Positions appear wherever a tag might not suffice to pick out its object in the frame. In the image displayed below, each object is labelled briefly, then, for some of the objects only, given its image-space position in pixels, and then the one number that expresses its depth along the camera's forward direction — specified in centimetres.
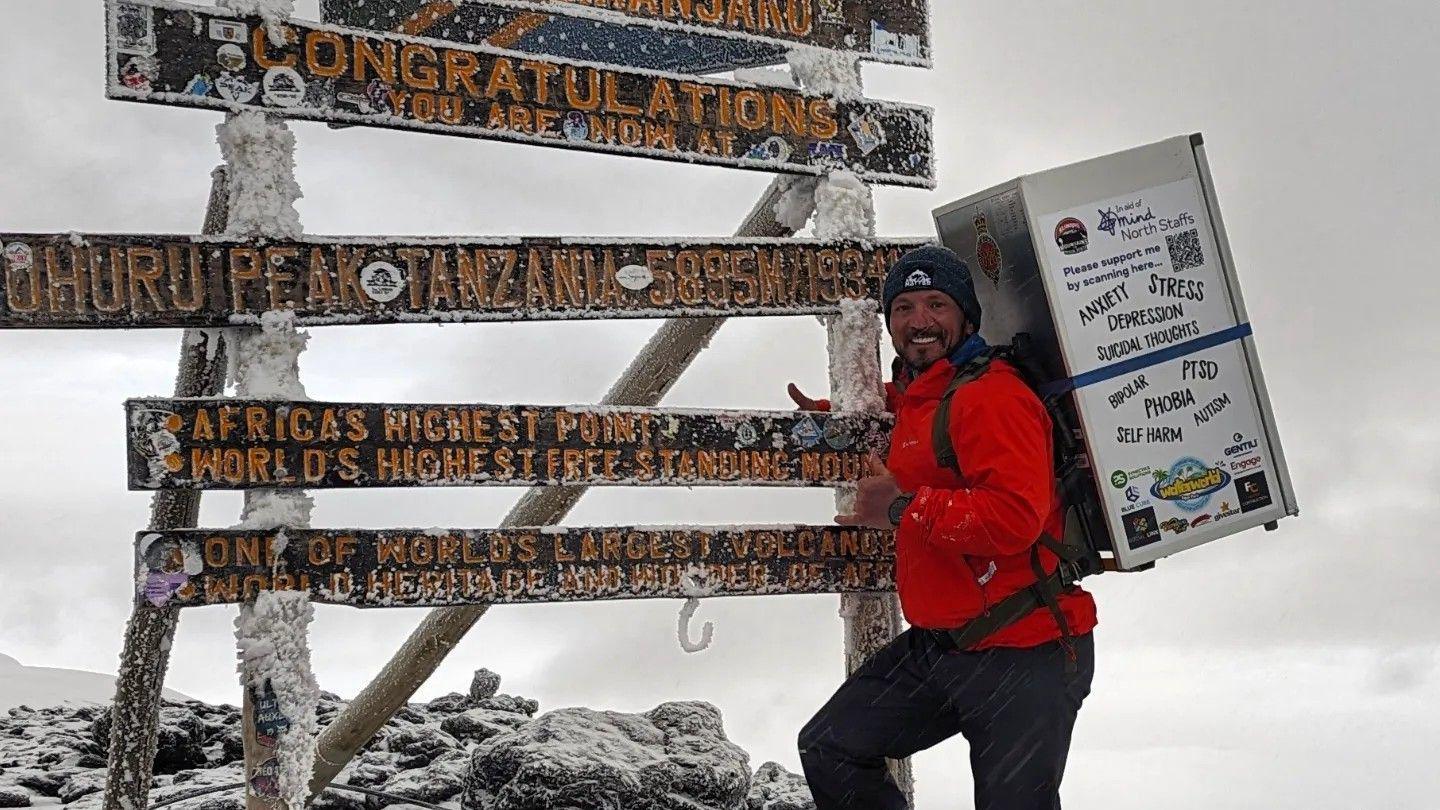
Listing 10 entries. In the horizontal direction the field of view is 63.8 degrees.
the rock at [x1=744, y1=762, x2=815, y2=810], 605
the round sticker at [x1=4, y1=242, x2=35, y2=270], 374
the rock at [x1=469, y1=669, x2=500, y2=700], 818
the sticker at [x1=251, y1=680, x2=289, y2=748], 403
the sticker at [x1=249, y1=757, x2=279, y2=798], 400
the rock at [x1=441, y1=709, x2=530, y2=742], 716
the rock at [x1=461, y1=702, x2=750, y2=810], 498
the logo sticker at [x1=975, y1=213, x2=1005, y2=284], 409
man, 344
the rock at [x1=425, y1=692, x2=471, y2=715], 796
